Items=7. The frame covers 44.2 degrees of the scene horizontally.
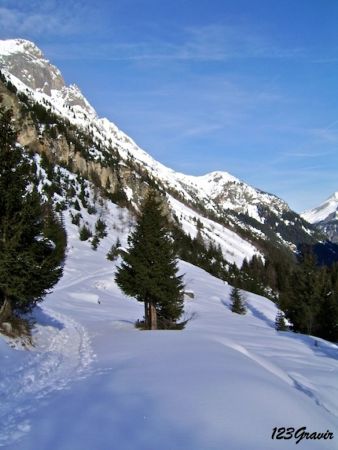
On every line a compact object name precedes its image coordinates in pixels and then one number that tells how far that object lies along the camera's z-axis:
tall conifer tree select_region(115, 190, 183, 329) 24.56
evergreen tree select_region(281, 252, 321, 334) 44.81
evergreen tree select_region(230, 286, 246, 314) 56.25
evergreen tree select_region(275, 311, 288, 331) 47.51
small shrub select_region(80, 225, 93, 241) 75.50
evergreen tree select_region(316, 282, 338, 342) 43.38
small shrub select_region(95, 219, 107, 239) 82.31
